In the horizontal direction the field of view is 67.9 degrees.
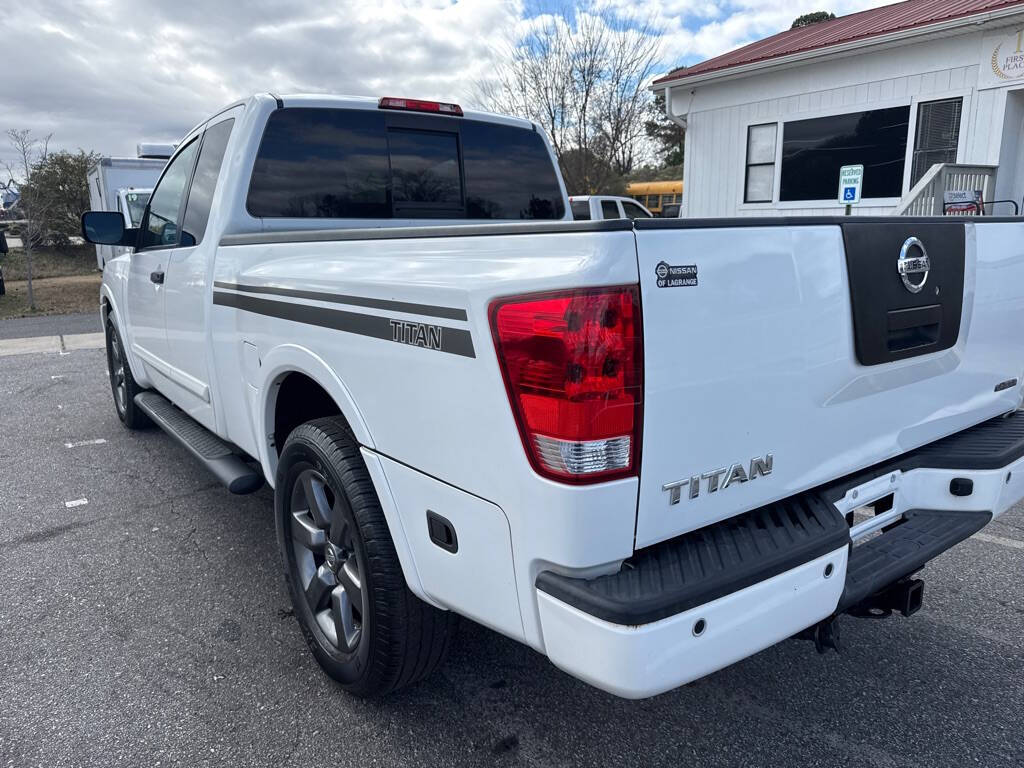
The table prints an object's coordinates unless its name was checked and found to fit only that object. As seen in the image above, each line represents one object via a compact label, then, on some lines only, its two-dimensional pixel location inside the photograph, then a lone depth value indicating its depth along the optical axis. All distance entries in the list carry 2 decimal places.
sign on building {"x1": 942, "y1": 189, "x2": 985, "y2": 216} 10.02
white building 10.77
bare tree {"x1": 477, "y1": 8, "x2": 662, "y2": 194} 26.45
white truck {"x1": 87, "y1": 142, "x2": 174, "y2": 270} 16.00
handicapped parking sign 9.68
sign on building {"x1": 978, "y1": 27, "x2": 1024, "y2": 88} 10.49
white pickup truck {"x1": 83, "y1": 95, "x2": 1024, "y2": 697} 1.67
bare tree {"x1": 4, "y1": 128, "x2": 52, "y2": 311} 17.92
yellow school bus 31.80
